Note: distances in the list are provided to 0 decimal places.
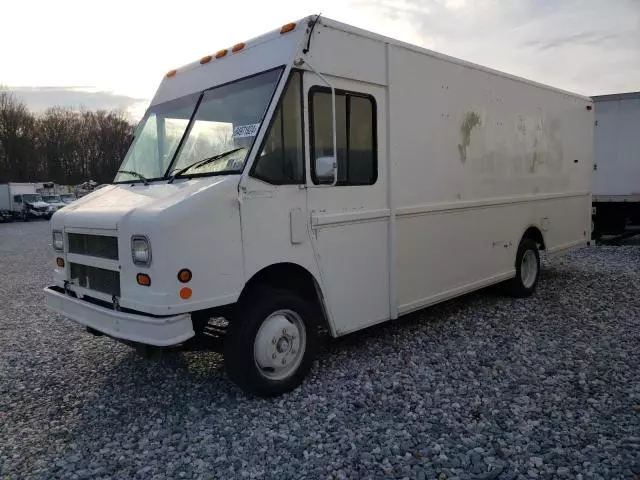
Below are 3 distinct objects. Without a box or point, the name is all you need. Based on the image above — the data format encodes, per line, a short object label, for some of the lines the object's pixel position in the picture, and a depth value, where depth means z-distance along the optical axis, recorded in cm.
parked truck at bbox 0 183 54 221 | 3550
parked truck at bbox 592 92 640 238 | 1246
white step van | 374
